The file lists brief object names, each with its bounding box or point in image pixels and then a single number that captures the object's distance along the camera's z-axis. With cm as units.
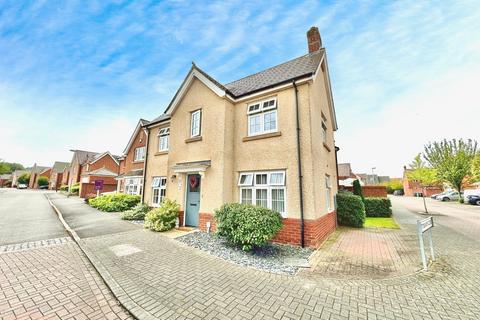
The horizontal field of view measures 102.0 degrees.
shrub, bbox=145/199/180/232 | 965
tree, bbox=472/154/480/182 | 2595
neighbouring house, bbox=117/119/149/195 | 1826
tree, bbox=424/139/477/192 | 2528
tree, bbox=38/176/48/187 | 6600
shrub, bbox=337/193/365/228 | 1195
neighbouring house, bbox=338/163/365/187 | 3390
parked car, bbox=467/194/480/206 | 2693
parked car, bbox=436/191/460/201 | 3506
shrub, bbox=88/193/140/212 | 1595
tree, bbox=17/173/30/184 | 7362
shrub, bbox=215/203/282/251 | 663
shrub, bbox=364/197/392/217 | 1661
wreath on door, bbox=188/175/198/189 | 1045
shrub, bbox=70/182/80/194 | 3444
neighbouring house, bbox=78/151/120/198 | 3039
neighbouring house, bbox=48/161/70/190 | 6165
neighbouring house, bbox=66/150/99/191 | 3960
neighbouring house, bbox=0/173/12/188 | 7791
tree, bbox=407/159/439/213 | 2069
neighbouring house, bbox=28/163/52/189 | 7106
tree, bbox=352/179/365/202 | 1639
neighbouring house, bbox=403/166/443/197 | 5084
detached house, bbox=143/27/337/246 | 798
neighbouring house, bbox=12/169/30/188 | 7670
